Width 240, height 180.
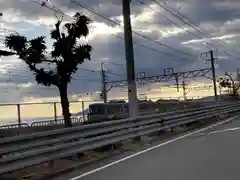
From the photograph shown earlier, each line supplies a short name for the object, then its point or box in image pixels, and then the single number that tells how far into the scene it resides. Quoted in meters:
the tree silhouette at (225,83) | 73.37
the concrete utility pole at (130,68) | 14.40
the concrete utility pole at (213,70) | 51.45
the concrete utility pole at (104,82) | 60.60
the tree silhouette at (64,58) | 18.30
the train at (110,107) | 31.67
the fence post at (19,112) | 15.44
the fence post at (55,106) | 18.03
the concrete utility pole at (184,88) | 76.63
